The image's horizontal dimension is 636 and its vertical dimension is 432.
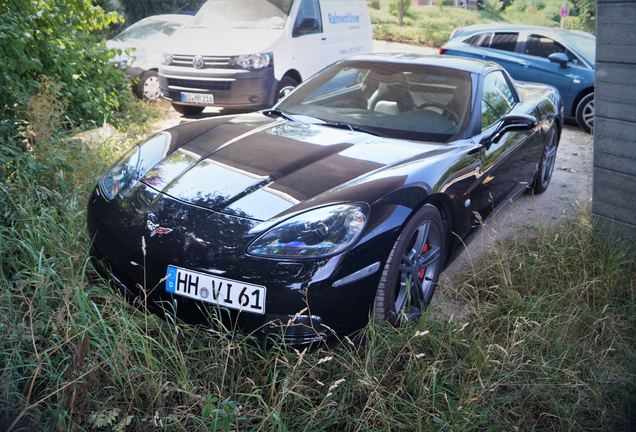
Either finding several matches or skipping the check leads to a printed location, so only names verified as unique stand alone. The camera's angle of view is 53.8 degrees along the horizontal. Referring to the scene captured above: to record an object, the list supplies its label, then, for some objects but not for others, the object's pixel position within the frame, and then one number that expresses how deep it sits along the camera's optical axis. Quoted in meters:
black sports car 2.59
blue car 8.49
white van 7.48
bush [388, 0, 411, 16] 27.98
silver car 8.64
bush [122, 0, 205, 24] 15.39
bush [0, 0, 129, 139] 5.23
